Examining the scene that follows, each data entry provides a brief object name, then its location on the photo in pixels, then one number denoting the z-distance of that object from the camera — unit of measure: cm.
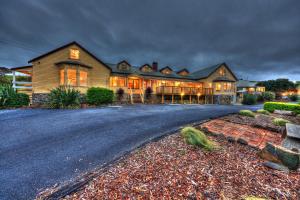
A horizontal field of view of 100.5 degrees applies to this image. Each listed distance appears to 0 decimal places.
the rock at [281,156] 266
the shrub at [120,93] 1820
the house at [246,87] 5150
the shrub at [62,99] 1049
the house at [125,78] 1419
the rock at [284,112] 1050
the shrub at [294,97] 3751
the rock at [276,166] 259
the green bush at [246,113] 780
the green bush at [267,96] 3057
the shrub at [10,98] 1012
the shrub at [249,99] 2419
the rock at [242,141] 375
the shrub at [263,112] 985
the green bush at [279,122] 654
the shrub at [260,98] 2991
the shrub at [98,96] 1341
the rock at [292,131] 425
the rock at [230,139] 391
